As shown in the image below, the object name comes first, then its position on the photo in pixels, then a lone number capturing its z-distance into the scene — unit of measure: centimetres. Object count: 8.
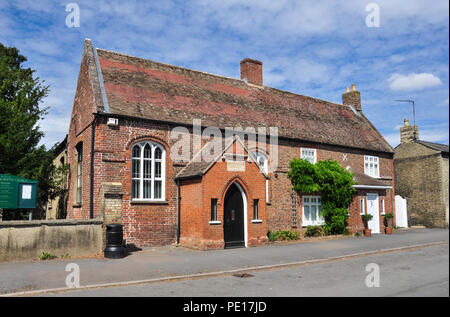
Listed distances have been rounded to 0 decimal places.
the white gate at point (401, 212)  2908
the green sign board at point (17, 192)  1433
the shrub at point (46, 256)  1305
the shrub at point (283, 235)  1917
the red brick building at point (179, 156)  1605
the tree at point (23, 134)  1703
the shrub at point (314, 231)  2126
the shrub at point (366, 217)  2331
